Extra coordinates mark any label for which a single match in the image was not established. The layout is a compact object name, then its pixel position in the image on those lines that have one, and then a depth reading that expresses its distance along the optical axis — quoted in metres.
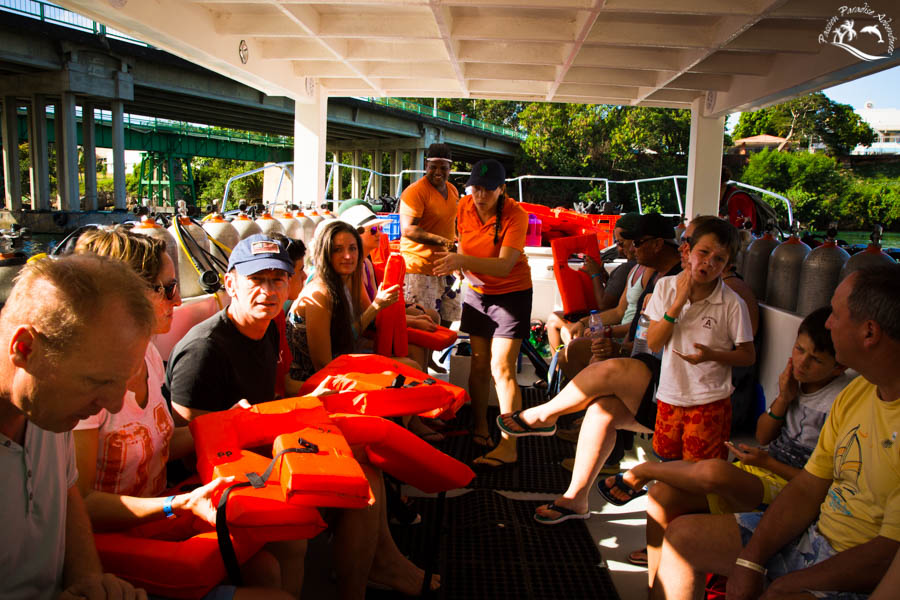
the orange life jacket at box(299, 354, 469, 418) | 2.45
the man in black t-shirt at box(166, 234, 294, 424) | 2.17
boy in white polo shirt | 2.63
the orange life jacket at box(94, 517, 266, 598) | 1.44
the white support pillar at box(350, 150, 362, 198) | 49.98
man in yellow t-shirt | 1.54
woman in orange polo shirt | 3.68
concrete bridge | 20.89
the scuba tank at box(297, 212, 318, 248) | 5.59
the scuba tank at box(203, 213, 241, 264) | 4.01
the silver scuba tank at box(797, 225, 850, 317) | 3.01
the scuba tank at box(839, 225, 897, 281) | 2.82
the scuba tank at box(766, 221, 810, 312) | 3.39
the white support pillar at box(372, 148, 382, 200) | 48.24
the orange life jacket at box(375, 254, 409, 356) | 3.68
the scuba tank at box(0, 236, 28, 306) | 2.42
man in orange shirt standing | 4.54
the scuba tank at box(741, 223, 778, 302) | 3.82
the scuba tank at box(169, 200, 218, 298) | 3.54
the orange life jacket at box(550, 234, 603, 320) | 4.65
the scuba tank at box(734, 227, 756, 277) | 4.20
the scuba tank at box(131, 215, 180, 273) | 3.35
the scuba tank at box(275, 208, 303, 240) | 5.46
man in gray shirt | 1.06
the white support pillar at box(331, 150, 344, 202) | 53.27
